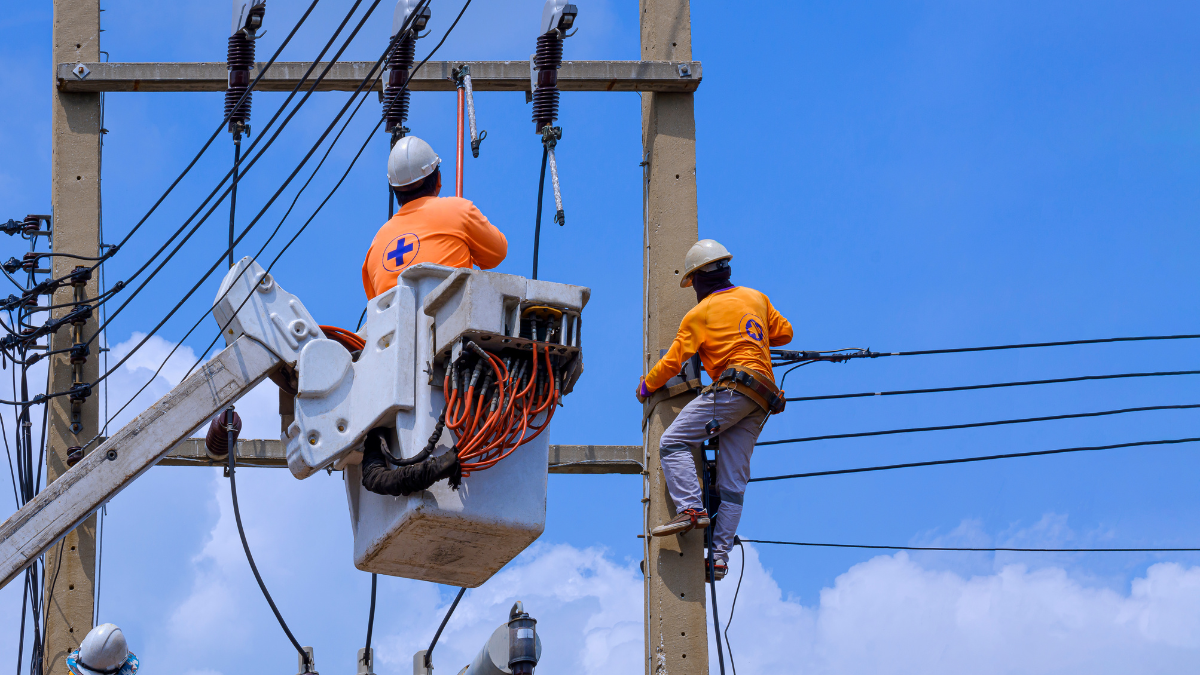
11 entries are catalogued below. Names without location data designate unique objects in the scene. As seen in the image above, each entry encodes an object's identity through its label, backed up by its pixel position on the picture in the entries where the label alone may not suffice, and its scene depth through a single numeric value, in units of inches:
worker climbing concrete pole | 700.7
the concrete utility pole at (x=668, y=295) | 688.4
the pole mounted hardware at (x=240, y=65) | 697.6
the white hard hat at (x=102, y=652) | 692.1
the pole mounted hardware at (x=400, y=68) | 725.3
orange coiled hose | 581.9
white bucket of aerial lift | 584.7
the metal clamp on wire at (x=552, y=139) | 663.1
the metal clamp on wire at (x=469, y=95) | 668.1
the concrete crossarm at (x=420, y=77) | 759.7
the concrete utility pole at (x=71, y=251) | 739.4
